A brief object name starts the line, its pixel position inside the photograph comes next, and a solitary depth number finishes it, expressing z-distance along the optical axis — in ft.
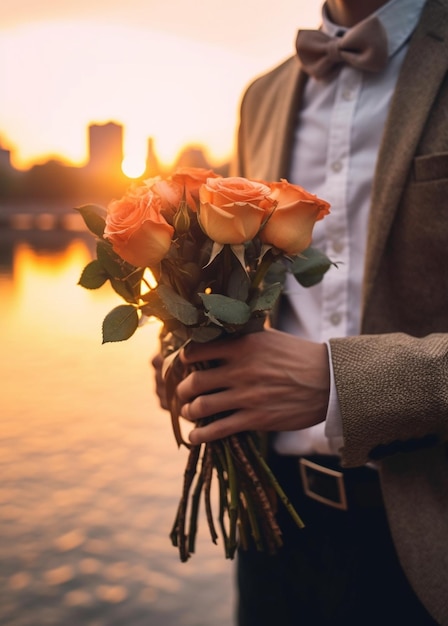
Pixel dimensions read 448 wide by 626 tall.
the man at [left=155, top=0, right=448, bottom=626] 4.38
